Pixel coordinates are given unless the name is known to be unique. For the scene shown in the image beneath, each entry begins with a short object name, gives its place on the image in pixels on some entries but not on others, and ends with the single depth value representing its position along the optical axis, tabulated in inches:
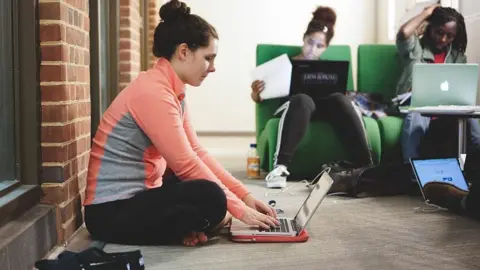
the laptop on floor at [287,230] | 84.5
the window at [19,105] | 71.5
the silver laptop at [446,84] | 126.6
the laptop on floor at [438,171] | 118.2
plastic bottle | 150.1
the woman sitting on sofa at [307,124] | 140.2
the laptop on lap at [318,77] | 145.4
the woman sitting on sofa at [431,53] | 138.2
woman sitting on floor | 79.5
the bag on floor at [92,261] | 61.1
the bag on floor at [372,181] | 122.5
